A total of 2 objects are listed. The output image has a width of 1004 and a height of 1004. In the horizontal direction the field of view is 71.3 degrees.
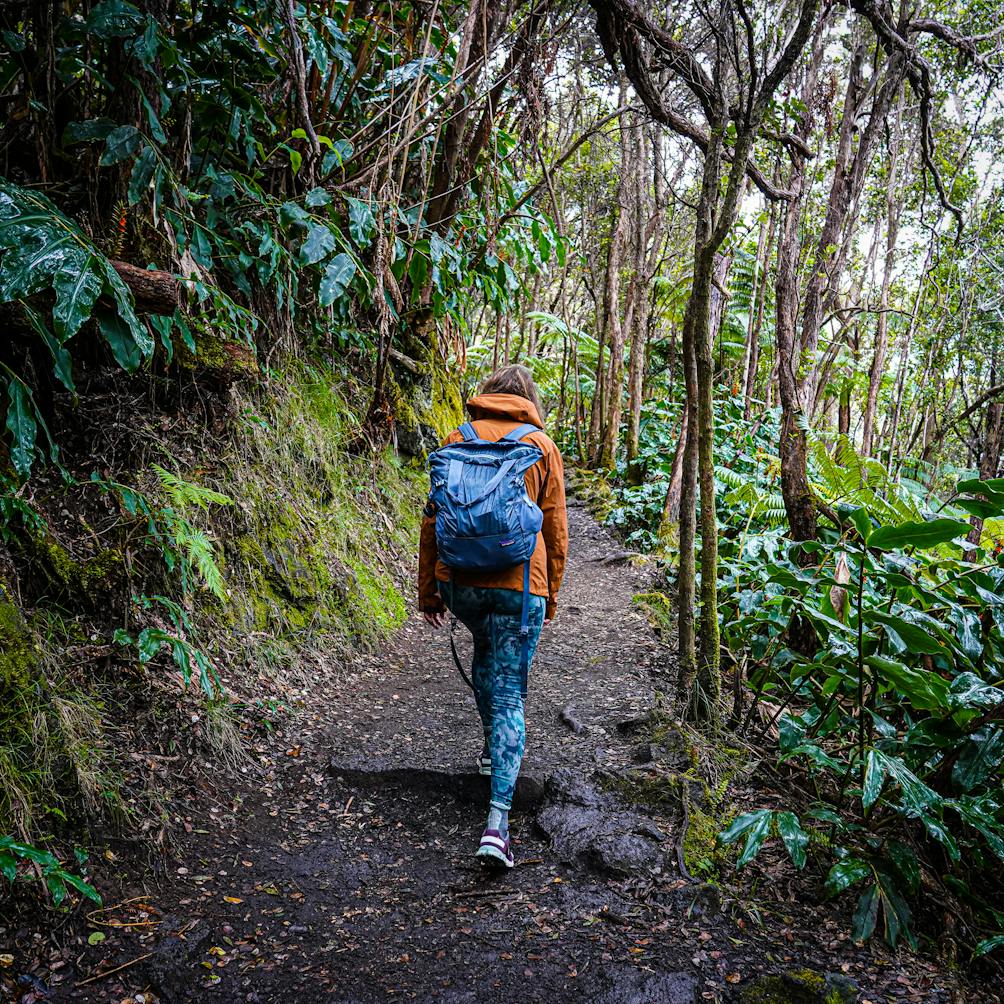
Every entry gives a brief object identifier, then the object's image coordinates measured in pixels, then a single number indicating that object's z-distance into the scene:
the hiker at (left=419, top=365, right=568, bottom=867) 2.68
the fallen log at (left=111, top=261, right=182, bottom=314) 3.00
